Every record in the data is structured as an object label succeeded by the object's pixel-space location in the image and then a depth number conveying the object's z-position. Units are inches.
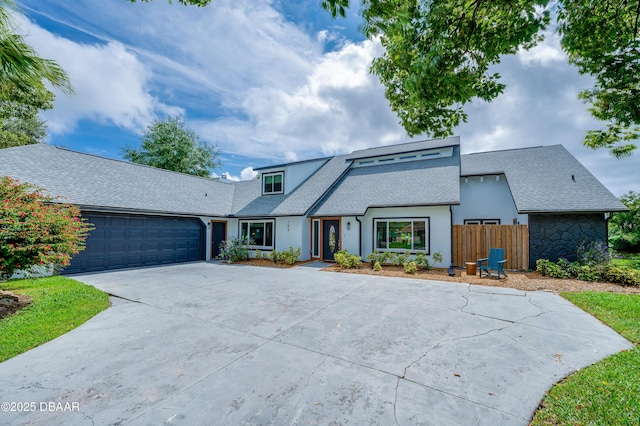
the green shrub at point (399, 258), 459.5
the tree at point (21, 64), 185.6
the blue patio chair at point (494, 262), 373.5
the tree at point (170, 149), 1081.4
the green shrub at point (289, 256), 514.9
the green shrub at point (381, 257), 475.2
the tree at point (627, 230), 700.7
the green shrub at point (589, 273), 343.0
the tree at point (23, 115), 439.2
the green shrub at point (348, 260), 465.7
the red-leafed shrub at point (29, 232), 229.6
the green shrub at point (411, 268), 416.2
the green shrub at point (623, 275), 317.1
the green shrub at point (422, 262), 440.2
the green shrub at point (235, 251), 570.6
